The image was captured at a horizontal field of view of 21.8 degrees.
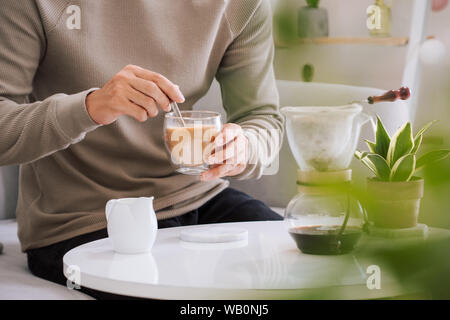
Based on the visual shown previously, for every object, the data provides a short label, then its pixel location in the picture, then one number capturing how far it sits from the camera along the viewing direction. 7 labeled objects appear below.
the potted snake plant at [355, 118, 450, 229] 1.66
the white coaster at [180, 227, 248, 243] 1.79
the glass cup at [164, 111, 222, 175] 1.74
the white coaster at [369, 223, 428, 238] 1.54
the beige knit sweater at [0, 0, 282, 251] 1.93
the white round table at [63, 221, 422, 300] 1.53
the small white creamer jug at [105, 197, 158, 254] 1.72
